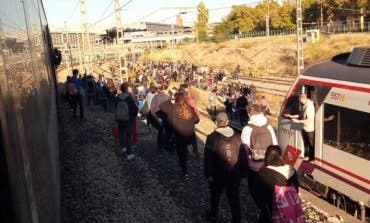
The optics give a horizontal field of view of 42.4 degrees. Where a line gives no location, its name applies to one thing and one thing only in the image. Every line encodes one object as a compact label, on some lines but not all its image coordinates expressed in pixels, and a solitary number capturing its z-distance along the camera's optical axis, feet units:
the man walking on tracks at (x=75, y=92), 55.52
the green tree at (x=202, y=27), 307.37
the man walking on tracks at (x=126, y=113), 35.68
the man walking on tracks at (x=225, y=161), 20.71
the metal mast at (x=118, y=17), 80.89
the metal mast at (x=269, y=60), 177.98
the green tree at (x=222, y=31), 287.89
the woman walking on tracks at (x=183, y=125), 30.73
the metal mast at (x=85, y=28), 101.06
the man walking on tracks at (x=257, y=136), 21.38
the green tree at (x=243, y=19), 295.48
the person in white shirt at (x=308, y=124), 28.50
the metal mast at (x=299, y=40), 62.75
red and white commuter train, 23.86
